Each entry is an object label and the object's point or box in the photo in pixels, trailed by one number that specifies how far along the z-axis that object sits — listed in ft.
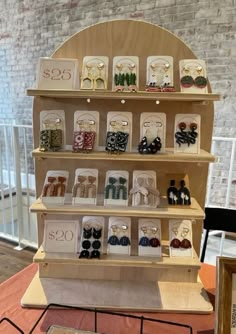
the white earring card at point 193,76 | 3.64
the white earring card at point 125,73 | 3.68
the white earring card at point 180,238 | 3.94
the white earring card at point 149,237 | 3.91
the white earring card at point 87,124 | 3.85
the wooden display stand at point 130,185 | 3.65
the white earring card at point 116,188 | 3.85
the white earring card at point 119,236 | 3.93
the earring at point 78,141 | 3.69
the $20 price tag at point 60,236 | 4.00
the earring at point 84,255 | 3.84
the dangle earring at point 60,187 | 3.88
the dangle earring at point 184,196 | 3.89
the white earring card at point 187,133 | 3.80
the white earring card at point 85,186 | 3.86
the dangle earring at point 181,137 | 3.81
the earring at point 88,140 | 3.71
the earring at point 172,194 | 3.91
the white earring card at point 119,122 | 3.87
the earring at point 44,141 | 3.70
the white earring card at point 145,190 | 3.80
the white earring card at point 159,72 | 3.71
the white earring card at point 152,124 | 3.85
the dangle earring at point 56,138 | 3.77
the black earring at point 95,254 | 3.82
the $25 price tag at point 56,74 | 3.71
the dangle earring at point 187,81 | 3.65
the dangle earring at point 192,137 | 3.81
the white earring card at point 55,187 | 3.84
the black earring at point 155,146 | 3.67
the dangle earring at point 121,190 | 3.87
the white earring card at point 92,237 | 3.85
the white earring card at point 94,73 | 3.73
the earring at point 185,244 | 3.95
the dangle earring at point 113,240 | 3.94
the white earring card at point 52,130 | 3.73
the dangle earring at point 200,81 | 3.64
